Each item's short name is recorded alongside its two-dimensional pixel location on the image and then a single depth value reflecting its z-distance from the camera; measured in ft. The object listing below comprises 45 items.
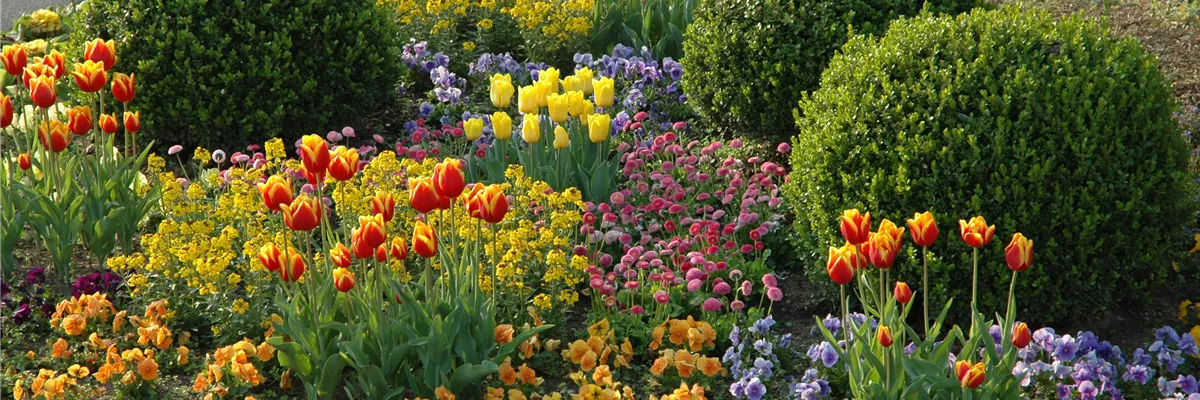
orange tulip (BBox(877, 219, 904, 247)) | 10.91
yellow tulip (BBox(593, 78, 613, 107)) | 17.72
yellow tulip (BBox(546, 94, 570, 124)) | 16.55
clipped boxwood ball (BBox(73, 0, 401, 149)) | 19.52
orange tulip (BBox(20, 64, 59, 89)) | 15.44
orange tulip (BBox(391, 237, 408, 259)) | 11.39
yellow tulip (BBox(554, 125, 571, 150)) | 16.89
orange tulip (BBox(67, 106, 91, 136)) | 15.14
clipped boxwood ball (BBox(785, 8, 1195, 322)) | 13.48
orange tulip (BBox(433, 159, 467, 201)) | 10.78
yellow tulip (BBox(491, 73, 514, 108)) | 17.10
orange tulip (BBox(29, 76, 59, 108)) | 14.66
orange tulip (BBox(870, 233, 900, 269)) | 10.77
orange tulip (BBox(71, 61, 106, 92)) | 15.03
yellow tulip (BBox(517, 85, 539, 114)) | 16.51
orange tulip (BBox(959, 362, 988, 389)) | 10.95
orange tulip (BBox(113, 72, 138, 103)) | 15.44
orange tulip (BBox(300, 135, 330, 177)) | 10.89
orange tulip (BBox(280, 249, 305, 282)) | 11.46
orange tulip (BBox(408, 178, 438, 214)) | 10.84
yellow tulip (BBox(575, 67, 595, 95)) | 17.87
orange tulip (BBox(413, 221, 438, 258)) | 11.05
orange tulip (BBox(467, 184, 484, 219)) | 11.17
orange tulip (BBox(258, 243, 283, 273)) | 11.28
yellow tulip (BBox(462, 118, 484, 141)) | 16.71
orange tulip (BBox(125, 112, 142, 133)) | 16.05
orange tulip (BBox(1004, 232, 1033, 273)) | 10.87
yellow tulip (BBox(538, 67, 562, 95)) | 17.10
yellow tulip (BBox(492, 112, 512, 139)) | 16.61
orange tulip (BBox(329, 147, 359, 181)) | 11.04
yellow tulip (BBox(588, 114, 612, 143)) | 16.88
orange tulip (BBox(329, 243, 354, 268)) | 11.32
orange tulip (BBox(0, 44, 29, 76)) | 15.66
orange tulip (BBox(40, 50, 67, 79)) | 15.54
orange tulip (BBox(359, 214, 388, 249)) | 10.77
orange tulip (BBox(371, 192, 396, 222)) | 11.62
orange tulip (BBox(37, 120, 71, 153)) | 15.58
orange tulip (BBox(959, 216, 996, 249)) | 10.89
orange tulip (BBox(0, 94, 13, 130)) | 14.89
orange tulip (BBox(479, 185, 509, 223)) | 11.05
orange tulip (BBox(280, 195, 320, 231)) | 10.72
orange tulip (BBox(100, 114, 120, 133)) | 15.51
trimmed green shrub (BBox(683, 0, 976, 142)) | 19.47
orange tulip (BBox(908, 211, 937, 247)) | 10.90
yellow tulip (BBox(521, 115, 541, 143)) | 16.44
